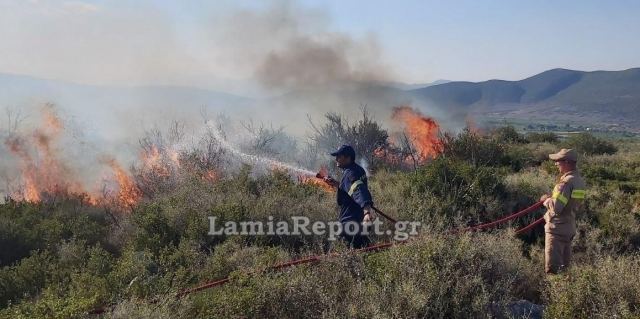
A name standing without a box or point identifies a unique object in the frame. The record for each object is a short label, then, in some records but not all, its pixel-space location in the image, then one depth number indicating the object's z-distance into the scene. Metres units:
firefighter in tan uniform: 5.34
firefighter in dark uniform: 5.60
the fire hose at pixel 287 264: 4.27
